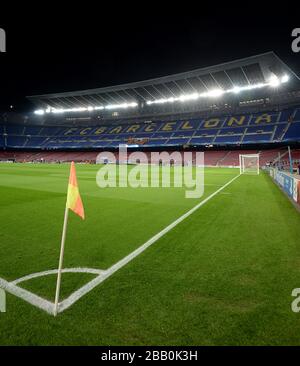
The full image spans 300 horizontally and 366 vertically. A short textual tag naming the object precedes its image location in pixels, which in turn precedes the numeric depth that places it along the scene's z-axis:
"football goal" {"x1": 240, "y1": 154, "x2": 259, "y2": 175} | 43.59
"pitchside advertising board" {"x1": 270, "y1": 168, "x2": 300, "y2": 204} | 9.47
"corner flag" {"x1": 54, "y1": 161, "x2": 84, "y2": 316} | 3.23
